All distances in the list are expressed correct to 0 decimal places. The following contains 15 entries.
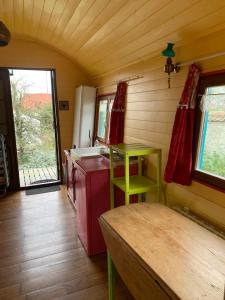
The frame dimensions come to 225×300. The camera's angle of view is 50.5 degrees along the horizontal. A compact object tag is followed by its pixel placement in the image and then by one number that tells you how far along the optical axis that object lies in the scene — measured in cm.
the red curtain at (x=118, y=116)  297
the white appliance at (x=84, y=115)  393
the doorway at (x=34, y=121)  412
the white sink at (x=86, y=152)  295
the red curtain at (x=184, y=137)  179
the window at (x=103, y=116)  361
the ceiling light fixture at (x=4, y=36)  221
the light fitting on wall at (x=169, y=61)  192
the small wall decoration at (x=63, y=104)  420
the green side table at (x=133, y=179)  210
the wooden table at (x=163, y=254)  106
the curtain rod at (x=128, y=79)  262
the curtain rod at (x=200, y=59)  157
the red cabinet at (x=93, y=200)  233
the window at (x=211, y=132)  166
